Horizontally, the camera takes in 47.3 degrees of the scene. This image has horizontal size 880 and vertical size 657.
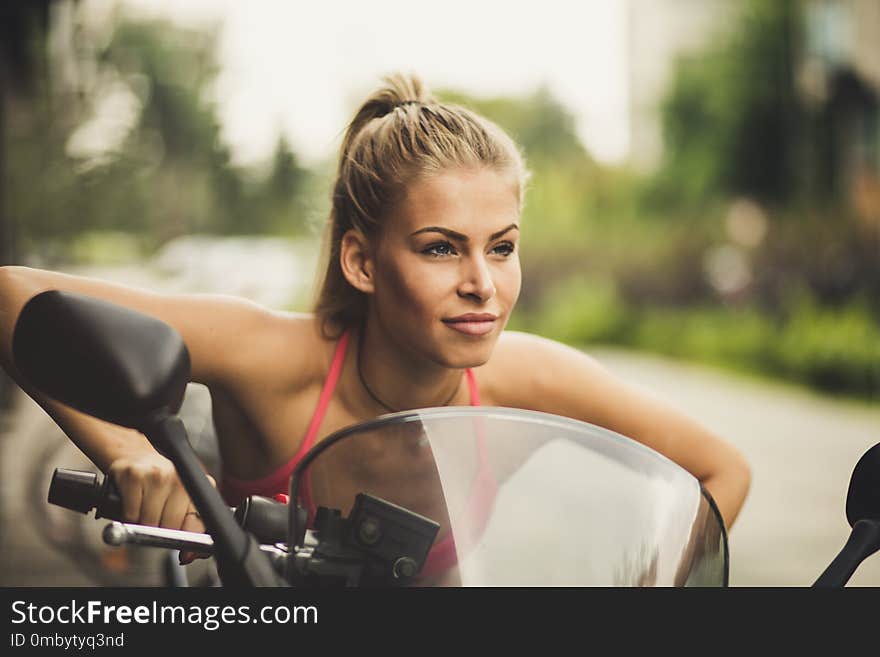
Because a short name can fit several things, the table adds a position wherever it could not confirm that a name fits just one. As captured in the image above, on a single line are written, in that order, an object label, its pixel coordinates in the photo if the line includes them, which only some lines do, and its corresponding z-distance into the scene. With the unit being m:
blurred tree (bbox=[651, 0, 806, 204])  22.75
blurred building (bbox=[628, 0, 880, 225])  18.12
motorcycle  1.00
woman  1.51
